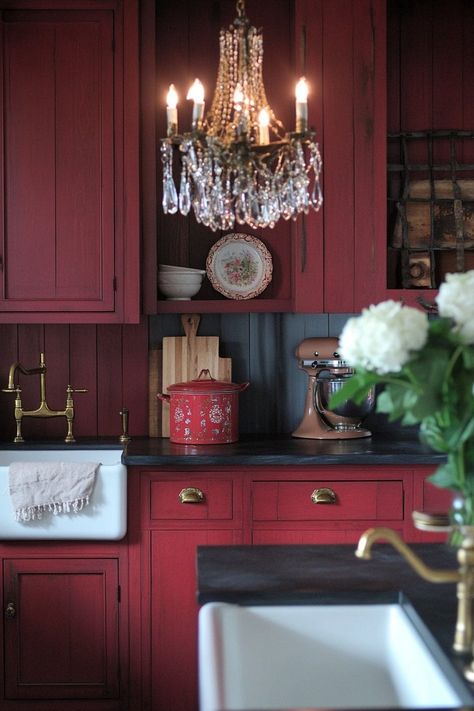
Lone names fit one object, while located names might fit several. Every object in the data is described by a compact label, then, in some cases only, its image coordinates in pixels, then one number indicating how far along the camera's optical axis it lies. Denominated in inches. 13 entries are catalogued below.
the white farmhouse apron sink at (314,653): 62.0
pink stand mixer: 139.3
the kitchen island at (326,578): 67.1
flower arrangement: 54.8
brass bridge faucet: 140.2
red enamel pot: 134.4
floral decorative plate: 145.3
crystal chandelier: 91.5
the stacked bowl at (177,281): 140.9
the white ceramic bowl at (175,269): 141.2
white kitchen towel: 120.9
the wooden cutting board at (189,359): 144.7
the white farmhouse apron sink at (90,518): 121.6
